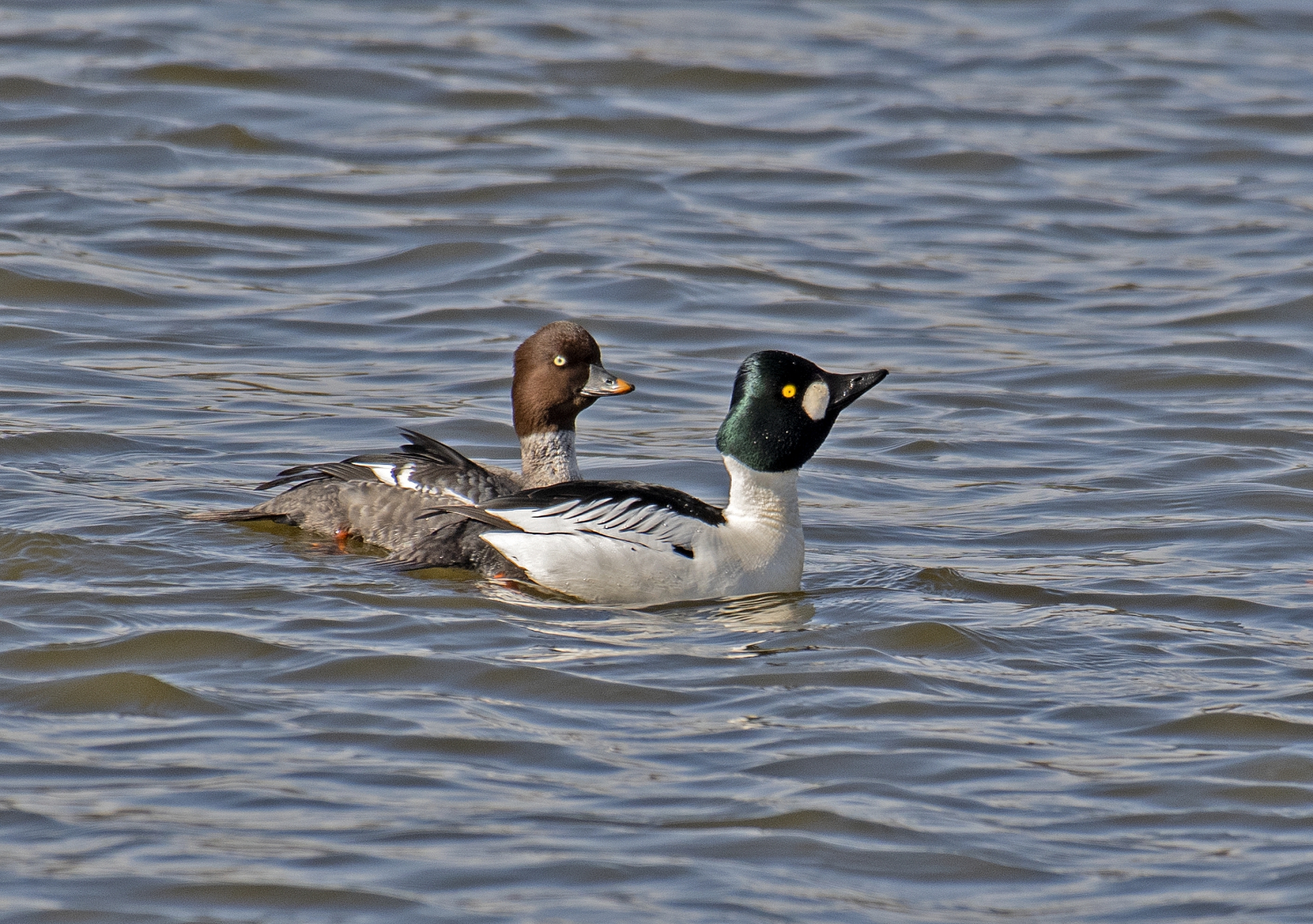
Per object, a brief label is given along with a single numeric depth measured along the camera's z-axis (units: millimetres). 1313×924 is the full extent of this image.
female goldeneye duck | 16687
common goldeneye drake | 15602
